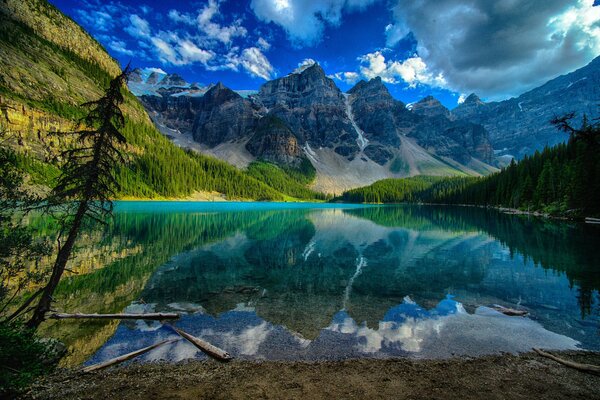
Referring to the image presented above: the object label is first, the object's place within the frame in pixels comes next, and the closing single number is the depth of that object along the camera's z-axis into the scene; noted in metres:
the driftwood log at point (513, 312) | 17.41
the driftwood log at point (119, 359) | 10.86
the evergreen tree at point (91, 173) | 13.59
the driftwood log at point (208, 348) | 11.95
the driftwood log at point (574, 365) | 10.64
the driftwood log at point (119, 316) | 15.13
